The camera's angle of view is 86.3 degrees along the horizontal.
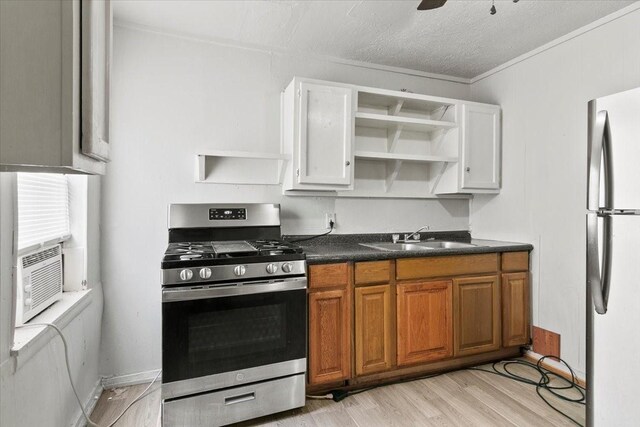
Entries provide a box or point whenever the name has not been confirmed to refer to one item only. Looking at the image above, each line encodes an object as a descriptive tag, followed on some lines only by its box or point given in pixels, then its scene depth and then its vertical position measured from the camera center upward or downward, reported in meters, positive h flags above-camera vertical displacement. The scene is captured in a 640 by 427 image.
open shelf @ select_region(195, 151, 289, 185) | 2.36 +0.33
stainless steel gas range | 1.74 -0.65
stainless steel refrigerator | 1.42 -0.21
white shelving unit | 2.70 +0.61
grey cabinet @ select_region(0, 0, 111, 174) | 0.72 +0.28
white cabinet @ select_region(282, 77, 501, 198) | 2.39 +0.57
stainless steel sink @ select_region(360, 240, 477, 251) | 2.76 -0.26
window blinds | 1.45 +0.02
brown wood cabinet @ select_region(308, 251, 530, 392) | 2.13 -0.70
